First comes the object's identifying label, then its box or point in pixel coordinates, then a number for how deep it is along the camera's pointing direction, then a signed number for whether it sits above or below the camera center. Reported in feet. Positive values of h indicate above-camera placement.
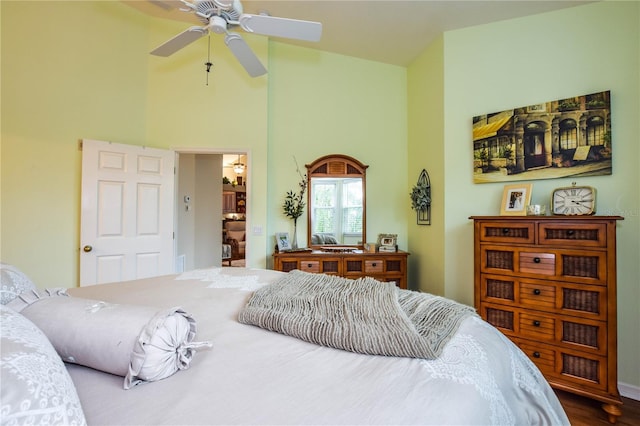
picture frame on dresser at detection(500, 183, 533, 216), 7.34 +0.47
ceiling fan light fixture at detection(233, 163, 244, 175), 22.45 +3.74
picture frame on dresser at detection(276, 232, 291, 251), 10.45 -0.98
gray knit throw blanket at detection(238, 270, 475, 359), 2.72 -1.13
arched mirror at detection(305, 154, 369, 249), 11.13 +0.56
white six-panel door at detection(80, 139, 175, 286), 8.93 +0.02
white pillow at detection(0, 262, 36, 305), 3.02 -0.82
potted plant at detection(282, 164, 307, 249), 10.90 +0.42
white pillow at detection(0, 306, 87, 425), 1.44 -0.95
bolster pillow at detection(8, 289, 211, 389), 2.28 -1.04
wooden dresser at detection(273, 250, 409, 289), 9.93 -1.69
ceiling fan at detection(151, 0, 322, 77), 5.86 +4.16
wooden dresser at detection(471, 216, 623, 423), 5.80 -1.69
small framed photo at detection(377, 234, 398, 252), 10.60 -0.99
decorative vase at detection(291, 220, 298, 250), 10.86 -0.84
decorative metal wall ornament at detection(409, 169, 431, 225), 9.91 +0.64
